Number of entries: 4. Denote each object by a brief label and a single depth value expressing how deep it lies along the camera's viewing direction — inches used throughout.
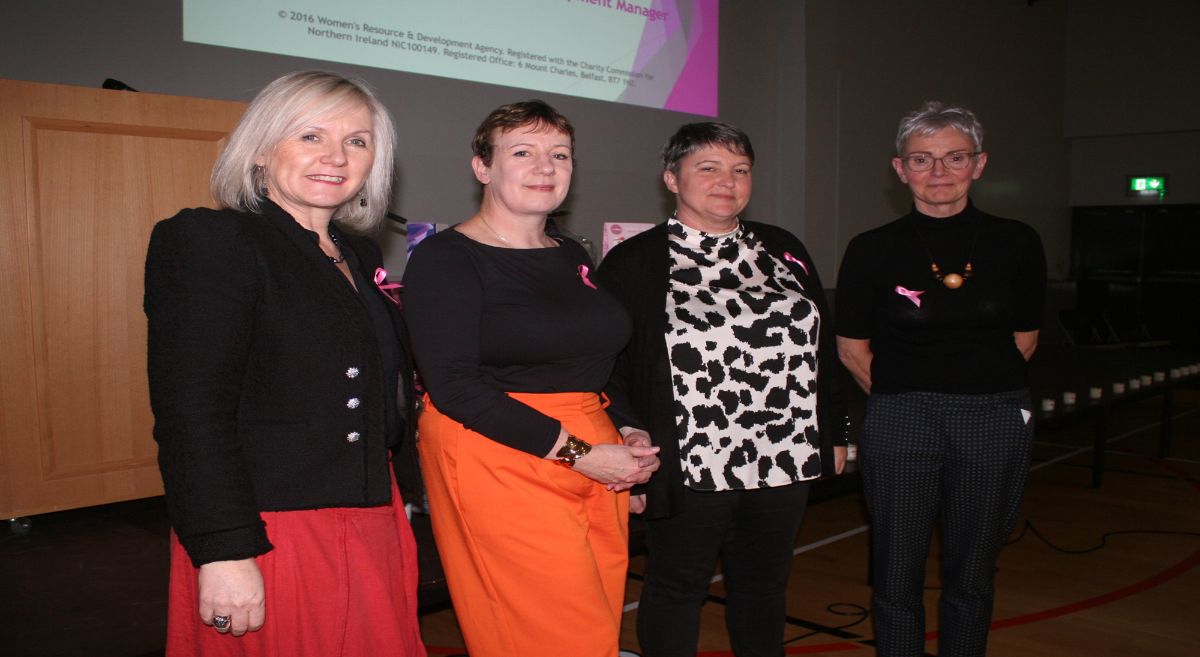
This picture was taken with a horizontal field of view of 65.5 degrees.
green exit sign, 393.4
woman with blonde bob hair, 48.9
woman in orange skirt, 66.2
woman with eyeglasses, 87.3
